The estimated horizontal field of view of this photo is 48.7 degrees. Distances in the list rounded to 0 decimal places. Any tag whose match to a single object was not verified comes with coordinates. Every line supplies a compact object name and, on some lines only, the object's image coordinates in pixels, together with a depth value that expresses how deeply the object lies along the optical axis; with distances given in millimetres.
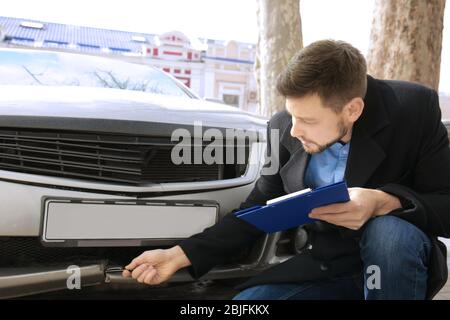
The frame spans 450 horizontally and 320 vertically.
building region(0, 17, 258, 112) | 25219
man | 1433
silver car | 1709
